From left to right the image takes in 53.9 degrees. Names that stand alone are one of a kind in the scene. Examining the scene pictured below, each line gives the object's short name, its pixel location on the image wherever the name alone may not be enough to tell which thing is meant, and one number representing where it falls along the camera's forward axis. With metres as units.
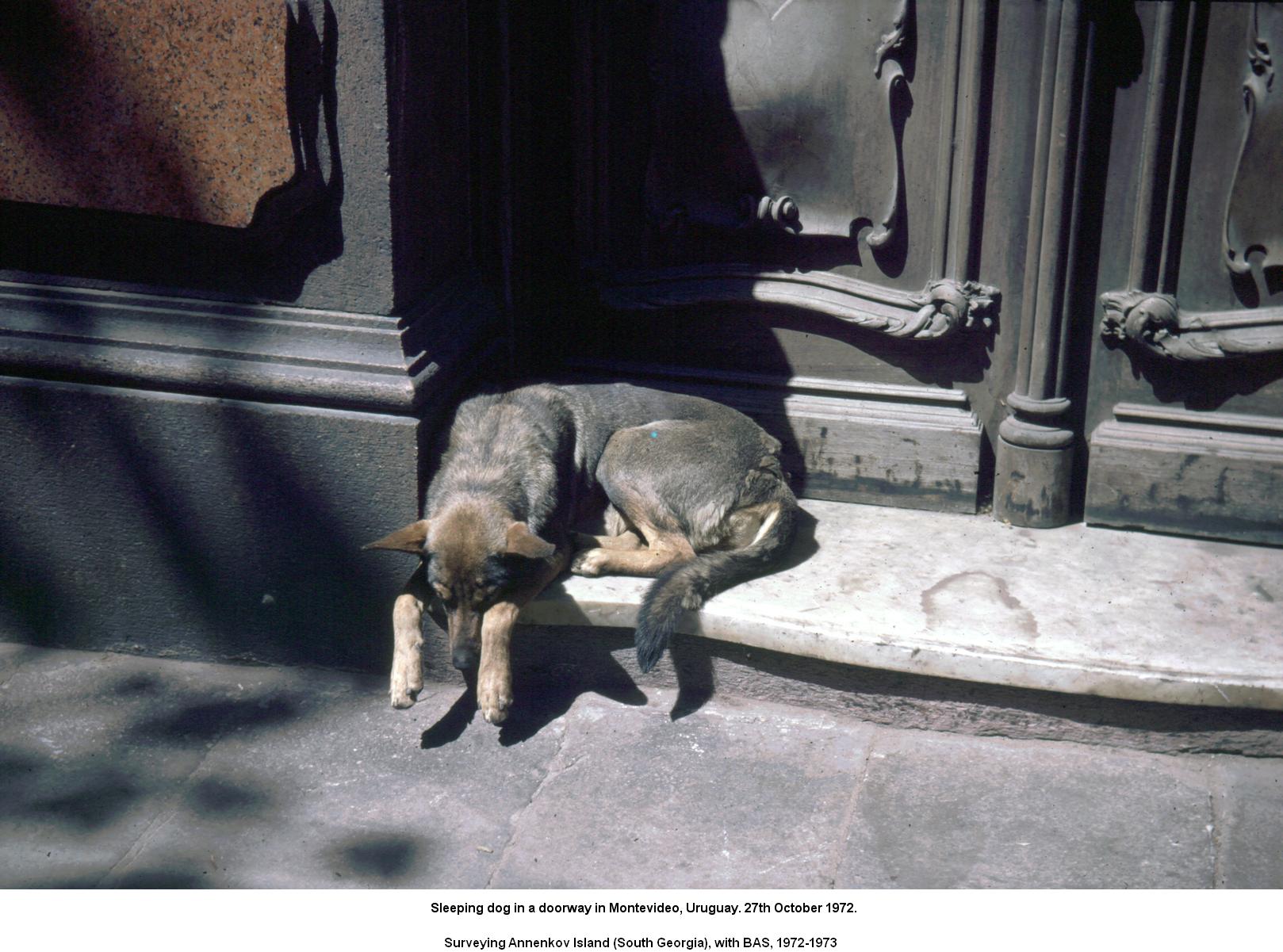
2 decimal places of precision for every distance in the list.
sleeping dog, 4.25
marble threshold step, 4.11
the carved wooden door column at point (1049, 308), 4.53
